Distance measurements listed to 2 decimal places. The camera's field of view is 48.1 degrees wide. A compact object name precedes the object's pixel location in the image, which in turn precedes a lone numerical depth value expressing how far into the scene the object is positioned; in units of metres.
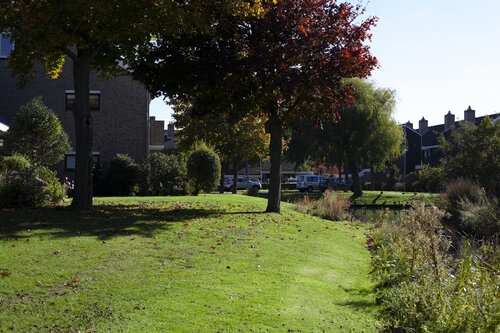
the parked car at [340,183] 55.34
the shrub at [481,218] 18.45
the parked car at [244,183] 59.32
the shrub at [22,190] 15.28
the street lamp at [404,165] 67.62
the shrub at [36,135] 26.38
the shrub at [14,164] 20.06
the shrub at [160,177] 29.47
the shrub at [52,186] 17.06
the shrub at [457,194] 24.82
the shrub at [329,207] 24.28
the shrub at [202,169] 28.53
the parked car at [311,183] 57.84
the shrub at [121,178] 29.36
